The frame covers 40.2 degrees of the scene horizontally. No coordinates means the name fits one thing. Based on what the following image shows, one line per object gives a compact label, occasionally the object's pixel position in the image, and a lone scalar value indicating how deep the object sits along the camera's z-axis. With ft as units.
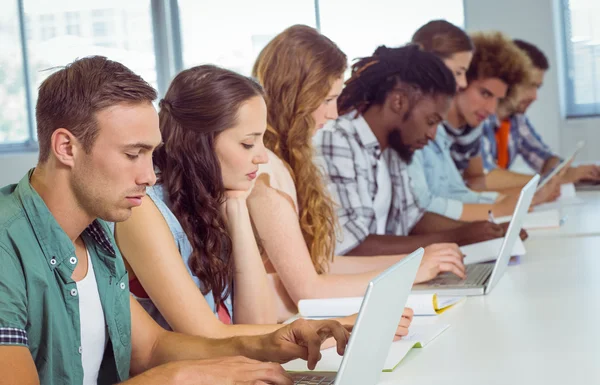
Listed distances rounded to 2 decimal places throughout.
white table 4.04
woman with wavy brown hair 5.42
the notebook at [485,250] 7.30
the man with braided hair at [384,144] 8.06
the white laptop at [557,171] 11.18
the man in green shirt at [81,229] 3.59
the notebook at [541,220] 9.66
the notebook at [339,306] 5.38
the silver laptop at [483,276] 6.14
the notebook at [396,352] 4.23
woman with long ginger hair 6.50
